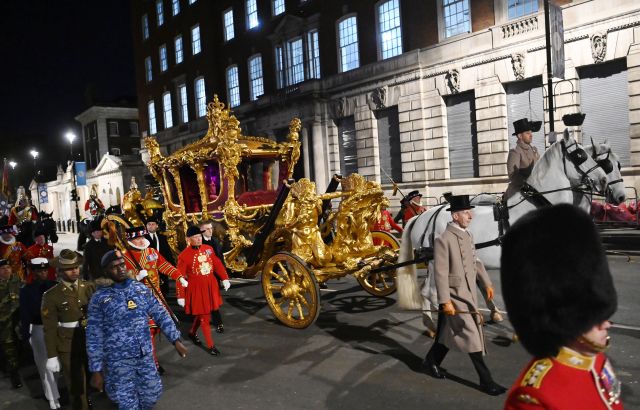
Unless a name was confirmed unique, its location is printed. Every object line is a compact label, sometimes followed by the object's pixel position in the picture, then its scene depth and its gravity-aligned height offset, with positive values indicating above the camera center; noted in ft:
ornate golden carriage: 24.14 -1.50
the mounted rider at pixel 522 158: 23.02 +0.54
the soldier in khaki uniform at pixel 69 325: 15.35 -3.79
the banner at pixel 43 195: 98.22 +1.52
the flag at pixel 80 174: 91.86 +4.83
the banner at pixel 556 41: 46.53 +11.93
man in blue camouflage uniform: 12.96 -3.78
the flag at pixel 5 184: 78.69 +3.33
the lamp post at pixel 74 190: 83.69 +1.74
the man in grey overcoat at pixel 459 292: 15.47 -3.75
